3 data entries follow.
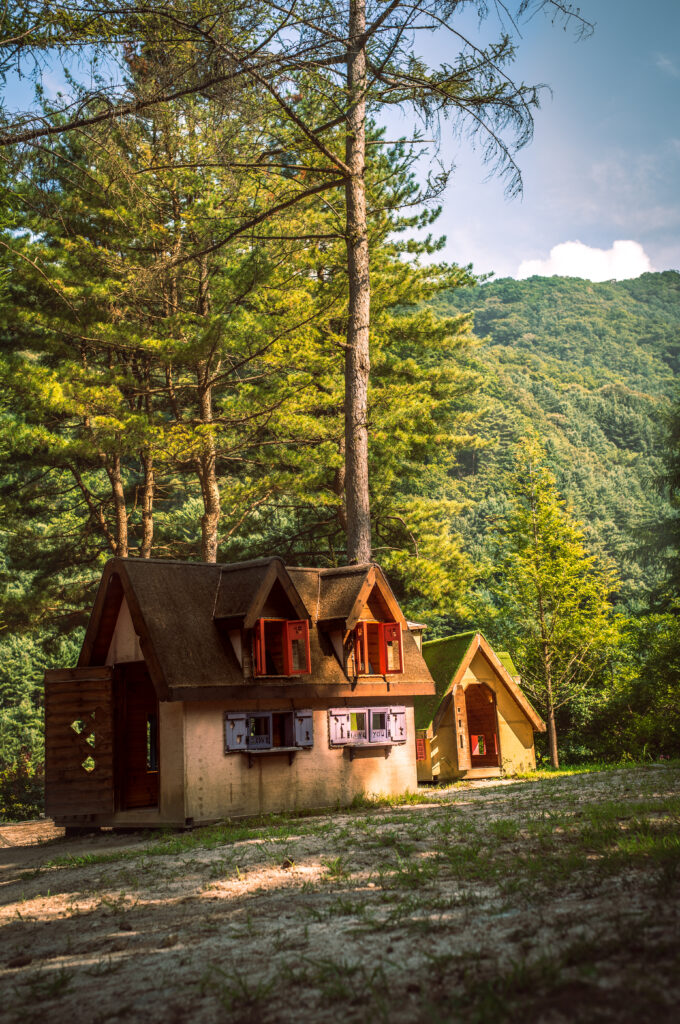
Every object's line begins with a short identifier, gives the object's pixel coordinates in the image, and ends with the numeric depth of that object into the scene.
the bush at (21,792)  27.22
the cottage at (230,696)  13.48
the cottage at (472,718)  22.14
